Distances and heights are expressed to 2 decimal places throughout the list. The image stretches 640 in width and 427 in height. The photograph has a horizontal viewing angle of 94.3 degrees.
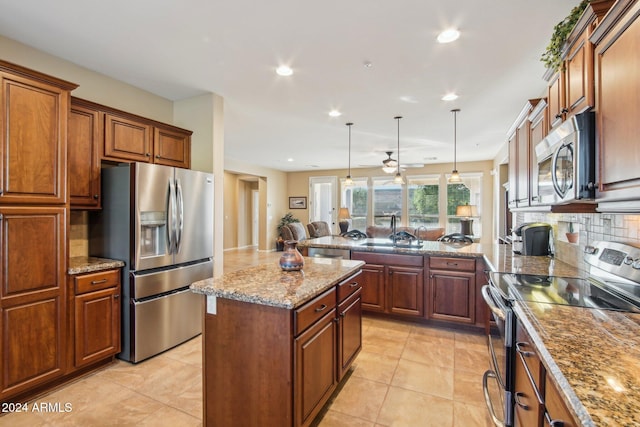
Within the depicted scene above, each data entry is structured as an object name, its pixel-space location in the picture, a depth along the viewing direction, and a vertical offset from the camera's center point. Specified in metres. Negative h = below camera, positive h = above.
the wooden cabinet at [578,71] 1.37 +0.76
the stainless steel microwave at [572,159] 1.34 +0.27
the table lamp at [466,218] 7.01 -0.13
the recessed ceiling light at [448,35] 2.18 +1.34
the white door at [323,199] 9.84 +0.48
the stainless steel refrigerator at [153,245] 2.56 -0.30
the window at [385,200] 9.02 +0.41
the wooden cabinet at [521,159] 2.42 +0.49
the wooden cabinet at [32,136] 1.93 +0.53
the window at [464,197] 8.07 +0.46
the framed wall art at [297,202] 10.22 +0.37
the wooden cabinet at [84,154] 2.48 +0.51
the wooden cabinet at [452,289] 3.13 -0.82
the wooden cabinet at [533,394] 0.87 -0.63
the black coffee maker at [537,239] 2.83 -0.25
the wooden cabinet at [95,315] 2.30 -0.83
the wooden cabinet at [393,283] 3.34 -0.81
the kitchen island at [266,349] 1.49 -0.73
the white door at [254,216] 10.47 -0.10
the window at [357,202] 9.45 +0.36
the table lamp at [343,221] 6.79 -0.24
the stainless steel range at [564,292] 1.45 -0.43
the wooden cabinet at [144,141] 2.76 +0.74
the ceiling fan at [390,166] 5.05 +0.82
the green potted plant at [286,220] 10.00 -0.23
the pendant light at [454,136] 3.96 +1.36
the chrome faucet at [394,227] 3.66 -0.17
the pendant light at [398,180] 5.16 +0.58
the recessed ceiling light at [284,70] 2.74 +1.35
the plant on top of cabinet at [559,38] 1.58 +1.01
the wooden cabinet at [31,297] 1.93 -0.58
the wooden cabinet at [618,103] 1.07 +0.44
